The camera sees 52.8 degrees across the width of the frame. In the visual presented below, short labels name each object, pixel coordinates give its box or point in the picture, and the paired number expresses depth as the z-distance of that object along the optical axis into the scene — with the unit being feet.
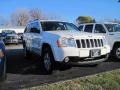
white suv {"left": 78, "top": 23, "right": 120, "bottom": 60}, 16.80
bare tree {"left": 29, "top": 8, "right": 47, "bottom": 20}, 105.26
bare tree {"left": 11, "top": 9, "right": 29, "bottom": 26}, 111.75
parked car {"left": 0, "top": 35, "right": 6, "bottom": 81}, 8.80
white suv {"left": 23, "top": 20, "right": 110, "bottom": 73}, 11.71
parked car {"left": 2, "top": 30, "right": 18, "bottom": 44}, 38.05
